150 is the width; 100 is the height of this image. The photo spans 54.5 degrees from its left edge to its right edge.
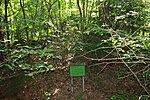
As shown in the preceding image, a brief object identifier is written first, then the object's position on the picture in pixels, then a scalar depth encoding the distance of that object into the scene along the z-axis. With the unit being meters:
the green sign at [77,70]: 3.52
